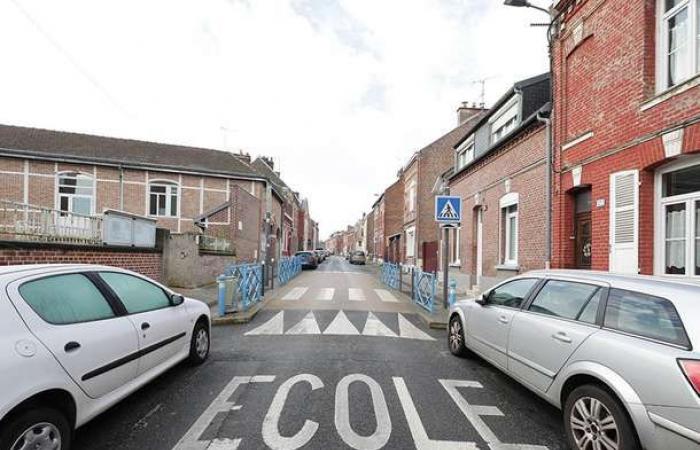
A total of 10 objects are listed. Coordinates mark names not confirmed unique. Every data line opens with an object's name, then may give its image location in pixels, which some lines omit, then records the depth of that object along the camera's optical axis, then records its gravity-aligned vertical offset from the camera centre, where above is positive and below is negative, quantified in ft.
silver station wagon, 7.72 -2.97
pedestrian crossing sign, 30.78 +2.29
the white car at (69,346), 7.72 -2.99
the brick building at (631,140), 18.30 +5.70
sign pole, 31.11 -3.15
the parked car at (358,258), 146.82 -9.18
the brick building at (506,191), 31.24 +4.60
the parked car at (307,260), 92.44 -6.49
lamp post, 28.44 +6.19
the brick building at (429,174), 84.69 +14.71
